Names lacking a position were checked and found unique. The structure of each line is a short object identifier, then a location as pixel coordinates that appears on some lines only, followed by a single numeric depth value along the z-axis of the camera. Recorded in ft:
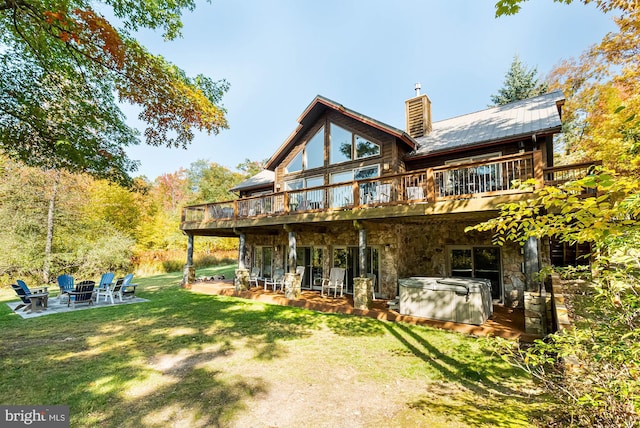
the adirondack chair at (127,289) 37.00
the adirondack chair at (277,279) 42.20
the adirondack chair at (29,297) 30.25
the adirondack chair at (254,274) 50.55
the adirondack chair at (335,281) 37.58
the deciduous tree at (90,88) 20.18
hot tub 23.76
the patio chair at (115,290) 34.96
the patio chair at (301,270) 42.65
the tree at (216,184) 121.60
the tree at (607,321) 7.35
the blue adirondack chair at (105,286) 35.01
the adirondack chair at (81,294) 32.37
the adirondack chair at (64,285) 35.25
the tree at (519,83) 80.43
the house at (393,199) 28.25
